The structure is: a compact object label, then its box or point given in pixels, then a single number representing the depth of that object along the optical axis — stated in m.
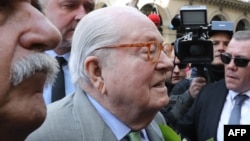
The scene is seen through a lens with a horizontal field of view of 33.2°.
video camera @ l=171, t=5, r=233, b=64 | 2.82
